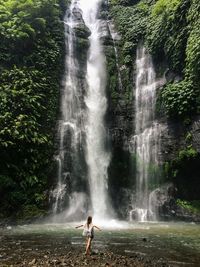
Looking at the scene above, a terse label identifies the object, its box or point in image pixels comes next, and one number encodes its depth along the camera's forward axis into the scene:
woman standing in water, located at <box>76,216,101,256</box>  6.42
